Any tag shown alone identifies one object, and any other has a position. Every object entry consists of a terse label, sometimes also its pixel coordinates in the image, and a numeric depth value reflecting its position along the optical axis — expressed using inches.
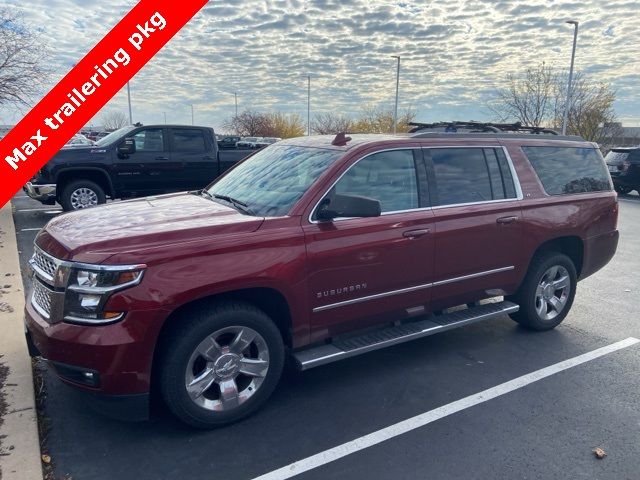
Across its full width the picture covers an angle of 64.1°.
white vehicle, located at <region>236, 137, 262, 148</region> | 569.3
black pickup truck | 404.2
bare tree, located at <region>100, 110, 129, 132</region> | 2920.3
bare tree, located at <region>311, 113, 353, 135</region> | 1833.2
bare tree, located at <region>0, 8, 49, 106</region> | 501.0
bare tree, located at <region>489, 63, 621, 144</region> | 1295.5
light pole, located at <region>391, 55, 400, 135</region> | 1324.1
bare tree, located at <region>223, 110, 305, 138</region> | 2102.6
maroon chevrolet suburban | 117.6
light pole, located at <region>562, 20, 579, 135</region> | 987.3
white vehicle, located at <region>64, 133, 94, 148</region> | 973.8
